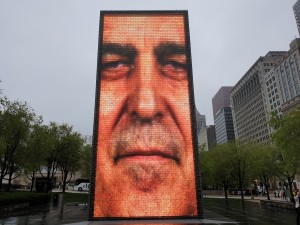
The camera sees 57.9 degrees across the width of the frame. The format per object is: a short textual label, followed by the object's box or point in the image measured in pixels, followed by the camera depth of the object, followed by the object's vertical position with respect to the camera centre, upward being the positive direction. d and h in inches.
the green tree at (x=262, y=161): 1811.0 +208.0
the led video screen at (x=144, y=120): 818.8 +234.1
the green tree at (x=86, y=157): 2532.7 +344.0
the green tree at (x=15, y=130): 1422.2 +344.0
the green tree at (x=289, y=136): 1138.7 +234.3
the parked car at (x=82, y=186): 3049.5 +96.1
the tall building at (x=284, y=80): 4895.4 +2127.3
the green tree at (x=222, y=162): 2082.9 +236.1
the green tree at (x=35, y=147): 1598.2 +277.6
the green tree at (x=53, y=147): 1925.4 +350.0
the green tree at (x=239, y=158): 2018.9 +249.0
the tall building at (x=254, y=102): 6082.7 +2168.9
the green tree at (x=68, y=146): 2102.6 +375.1
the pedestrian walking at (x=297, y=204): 722.2 -30.6
